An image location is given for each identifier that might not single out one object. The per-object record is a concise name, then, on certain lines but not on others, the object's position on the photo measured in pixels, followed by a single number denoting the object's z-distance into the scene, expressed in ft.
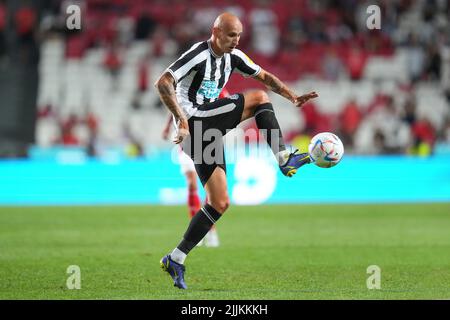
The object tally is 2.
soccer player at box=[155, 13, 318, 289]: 49.32
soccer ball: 48.08
